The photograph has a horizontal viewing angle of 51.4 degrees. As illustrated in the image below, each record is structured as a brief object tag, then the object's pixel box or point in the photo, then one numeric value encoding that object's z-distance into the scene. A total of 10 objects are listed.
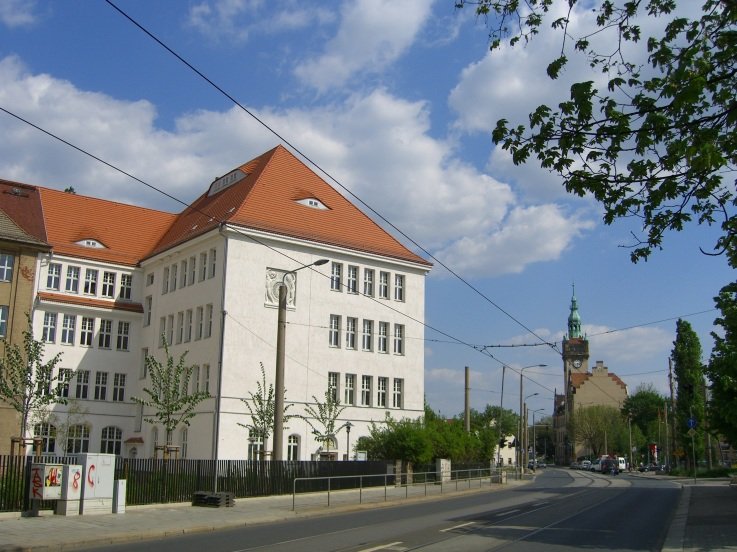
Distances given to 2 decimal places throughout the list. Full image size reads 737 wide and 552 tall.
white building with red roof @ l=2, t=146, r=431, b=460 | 43.78
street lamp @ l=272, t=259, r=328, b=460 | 26.67
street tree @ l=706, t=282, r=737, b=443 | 24.74
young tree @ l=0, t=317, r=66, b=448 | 32.44
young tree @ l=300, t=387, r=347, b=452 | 40.28
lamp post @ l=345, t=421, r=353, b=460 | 44.33
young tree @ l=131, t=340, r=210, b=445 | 34.78
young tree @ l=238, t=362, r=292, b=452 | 37.97
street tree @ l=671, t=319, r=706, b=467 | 61.00
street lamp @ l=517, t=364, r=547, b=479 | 58.14
